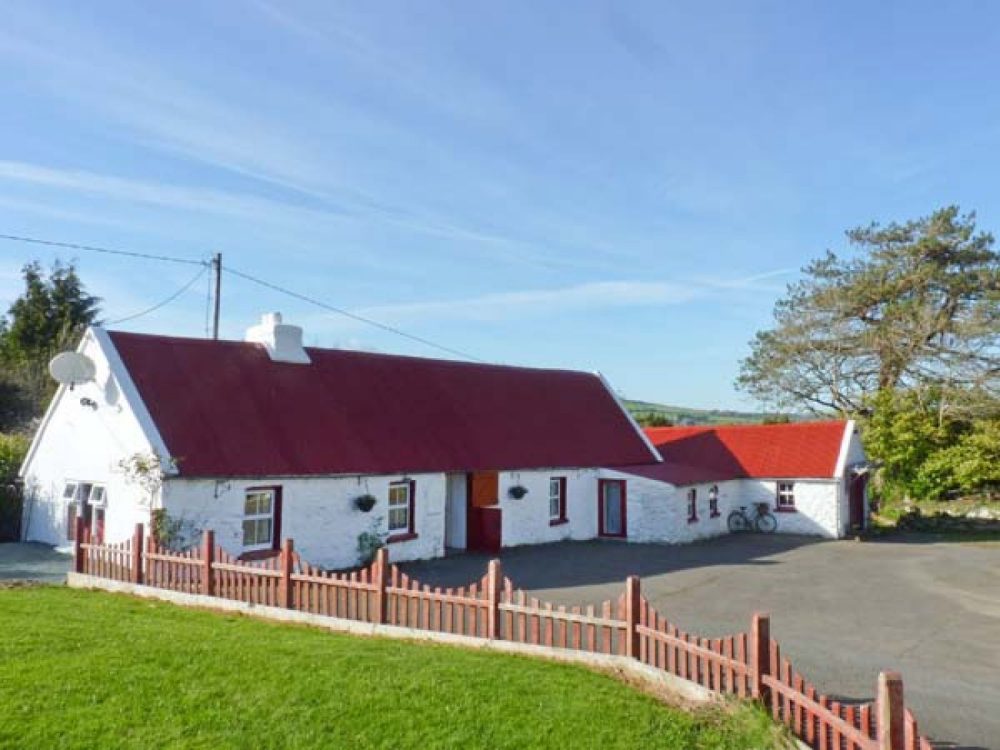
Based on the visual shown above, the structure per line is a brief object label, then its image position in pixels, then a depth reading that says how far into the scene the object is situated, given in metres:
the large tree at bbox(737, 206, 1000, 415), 38.09
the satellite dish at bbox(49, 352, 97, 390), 18.20
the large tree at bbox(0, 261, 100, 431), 46.38
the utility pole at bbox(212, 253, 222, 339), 31.75
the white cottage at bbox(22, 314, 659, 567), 17.45
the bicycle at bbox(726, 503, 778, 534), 29.97
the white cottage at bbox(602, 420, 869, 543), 25.89
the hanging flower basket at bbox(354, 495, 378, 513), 19.50
